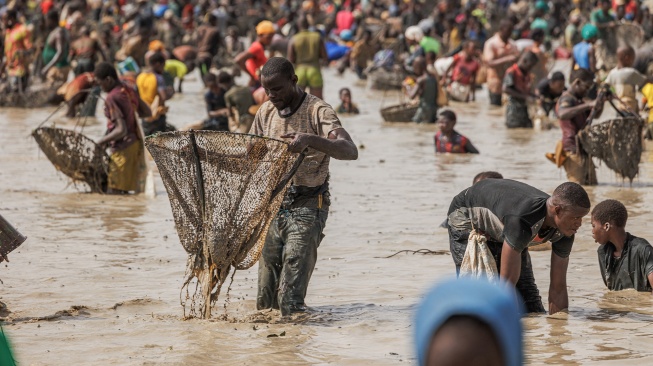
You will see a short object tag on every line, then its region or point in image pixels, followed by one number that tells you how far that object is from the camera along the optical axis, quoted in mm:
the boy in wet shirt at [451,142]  26172
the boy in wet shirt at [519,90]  31187
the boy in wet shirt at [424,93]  33000
